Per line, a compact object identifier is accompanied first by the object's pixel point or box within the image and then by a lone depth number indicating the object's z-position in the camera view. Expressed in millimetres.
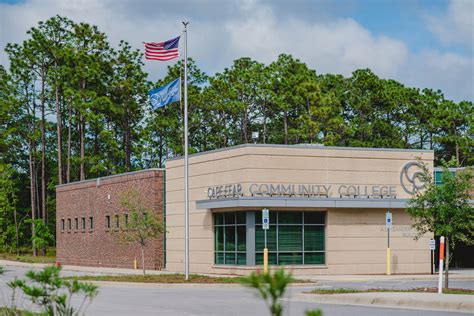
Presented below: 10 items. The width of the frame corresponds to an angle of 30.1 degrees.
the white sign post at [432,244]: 34250
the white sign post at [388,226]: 38325
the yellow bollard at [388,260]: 39344
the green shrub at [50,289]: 10435
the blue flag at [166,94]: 36094
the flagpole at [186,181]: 33700
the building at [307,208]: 38594
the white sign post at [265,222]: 34906
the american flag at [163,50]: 35031
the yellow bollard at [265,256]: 34662
